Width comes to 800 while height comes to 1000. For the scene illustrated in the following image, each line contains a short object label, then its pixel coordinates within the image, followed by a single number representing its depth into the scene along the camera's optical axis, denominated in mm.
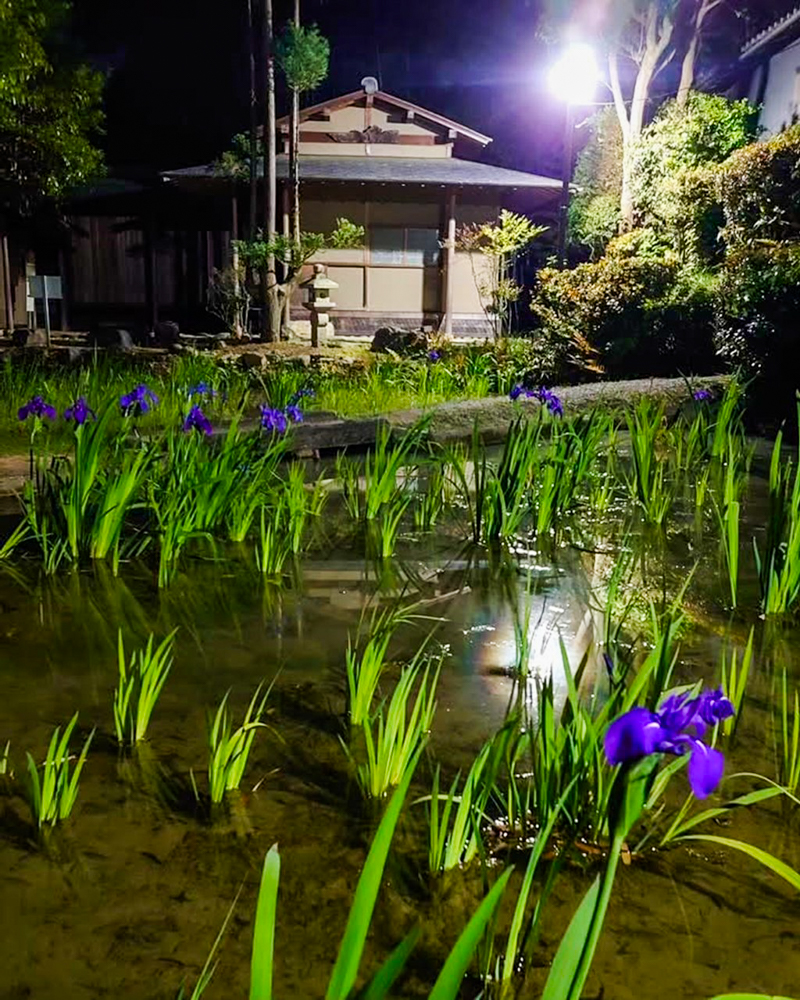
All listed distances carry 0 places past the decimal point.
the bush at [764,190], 8164
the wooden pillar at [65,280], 16781
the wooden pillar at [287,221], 14883
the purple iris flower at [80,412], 3311
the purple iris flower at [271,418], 3955
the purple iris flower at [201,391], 5039
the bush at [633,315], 8797
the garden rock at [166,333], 14539
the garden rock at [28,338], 13117
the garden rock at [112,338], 12867
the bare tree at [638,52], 14602
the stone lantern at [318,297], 11875
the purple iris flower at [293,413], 4238
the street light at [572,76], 12305
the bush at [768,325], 6730
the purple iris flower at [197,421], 3615
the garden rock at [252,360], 10078
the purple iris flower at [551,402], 4039
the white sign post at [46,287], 10742
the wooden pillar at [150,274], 16656
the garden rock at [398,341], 12172
